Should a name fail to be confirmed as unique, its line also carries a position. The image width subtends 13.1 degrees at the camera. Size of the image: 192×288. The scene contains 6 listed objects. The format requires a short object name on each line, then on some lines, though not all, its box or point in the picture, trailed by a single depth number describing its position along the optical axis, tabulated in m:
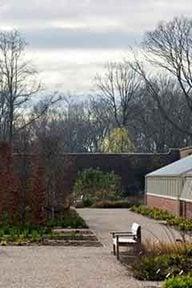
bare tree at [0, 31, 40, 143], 67.06
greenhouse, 35.12
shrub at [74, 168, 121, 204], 54.08
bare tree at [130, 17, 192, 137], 67.75
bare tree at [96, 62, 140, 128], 82.94
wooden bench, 20.45
